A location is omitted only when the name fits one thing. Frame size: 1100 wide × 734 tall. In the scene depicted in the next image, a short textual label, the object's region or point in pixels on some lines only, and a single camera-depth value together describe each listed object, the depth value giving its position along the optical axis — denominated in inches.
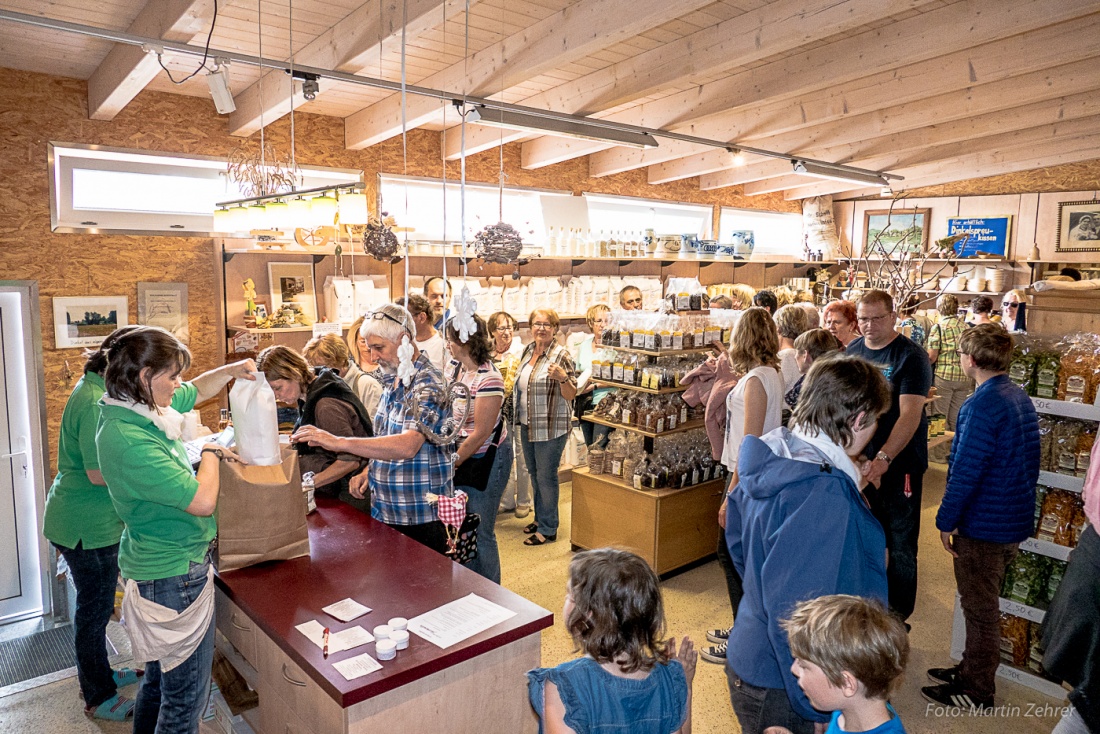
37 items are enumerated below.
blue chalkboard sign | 357.7
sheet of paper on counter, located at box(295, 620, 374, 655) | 79.0
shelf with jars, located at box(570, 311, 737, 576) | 171.6
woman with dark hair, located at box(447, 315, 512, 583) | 134.3
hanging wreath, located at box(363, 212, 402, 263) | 164.7
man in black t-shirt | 137.7
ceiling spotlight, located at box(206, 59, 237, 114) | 135.2
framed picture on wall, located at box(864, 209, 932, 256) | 382.6
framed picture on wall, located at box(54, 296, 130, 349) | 179.5
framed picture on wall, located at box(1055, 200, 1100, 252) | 330.0
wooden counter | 75.2
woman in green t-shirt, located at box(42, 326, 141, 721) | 109.0
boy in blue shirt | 59.0
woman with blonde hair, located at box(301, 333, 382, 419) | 156.1
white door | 156.7
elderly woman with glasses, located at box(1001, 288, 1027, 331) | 261.4
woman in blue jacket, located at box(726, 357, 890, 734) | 68.1
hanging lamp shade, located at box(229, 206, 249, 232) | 151.8
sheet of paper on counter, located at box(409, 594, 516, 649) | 81.1
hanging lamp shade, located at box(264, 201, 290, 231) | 146.2
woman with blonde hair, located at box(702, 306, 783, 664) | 133.6
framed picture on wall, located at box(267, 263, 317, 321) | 211.2
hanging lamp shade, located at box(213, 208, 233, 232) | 154.9
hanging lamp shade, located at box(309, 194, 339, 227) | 143.0
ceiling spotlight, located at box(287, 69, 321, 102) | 147.4
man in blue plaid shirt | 108.3
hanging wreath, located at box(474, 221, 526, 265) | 167.8
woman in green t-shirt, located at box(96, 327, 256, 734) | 83.7
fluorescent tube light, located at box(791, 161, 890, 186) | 265.9
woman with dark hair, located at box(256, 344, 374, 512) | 120.3
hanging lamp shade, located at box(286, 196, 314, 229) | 144.3
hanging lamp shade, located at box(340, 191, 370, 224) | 146.0
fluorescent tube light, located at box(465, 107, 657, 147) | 174.1
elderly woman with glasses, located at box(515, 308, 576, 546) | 192.7
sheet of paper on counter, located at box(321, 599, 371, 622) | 85.4
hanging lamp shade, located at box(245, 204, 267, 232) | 148.3
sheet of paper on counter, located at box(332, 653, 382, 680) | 73.7
